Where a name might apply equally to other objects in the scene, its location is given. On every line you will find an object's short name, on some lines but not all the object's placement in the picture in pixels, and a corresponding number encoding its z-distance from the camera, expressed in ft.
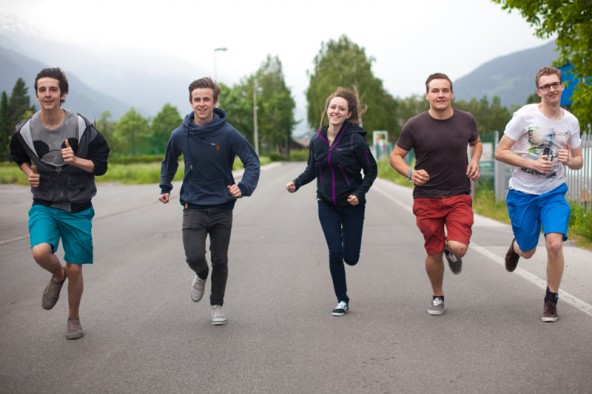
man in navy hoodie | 17.85
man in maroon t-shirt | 18.01
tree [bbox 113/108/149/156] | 425.28
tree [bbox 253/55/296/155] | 362.33
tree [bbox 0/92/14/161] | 261.44
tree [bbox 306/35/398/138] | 230.34
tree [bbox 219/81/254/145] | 272.49
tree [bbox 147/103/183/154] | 402.11
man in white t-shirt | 17.88
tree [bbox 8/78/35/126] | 273.95
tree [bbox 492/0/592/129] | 44.47
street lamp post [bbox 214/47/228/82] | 165.56
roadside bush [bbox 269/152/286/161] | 325.01
